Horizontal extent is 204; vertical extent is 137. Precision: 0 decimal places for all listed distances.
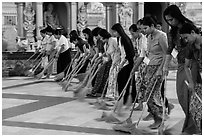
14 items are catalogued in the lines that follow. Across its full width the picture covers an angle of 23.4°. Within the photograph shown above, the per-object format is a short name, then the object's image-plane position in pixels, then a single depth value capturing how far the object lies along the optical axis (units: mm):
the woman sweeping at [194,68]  5303
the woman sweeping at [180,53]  5741
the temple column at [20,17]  23213
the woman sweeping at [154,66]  6568
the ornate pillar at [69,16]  24944
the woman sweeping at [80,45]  11654
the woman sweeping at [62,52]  13347
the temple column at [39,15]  23424
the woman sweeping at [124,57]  7789
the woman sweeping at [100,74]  9779
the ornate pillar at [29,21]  23040
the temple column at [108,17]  24001
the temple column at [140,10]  25086
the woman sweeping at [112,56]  8919
